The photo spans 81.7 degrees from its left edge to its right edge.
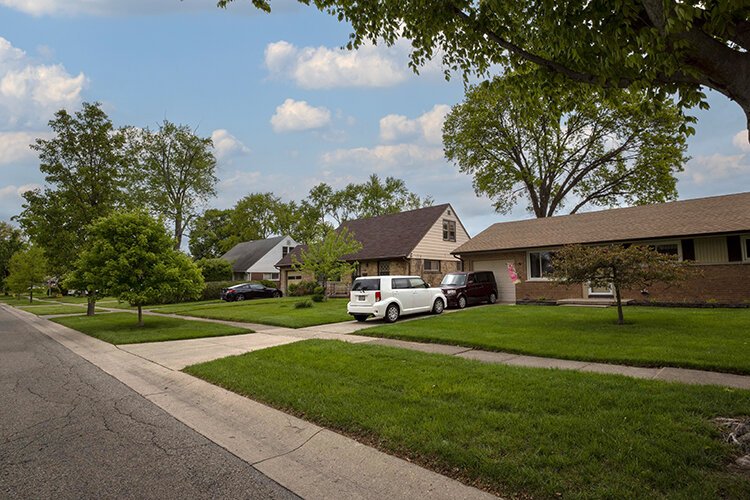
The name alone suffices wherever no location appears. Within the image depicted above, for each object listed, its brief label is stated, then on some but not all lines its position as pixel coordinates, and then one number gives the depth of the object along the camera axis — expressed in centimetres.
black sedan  3431
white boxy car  1531
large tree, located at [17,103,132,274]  2386
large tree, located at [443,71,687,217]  3056
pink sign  2197
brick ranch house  1656
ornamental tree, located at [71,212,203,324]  1555
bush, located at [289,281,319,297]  3437
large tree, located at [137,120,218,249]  4512
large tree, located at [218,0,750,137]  413
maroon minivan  1989
